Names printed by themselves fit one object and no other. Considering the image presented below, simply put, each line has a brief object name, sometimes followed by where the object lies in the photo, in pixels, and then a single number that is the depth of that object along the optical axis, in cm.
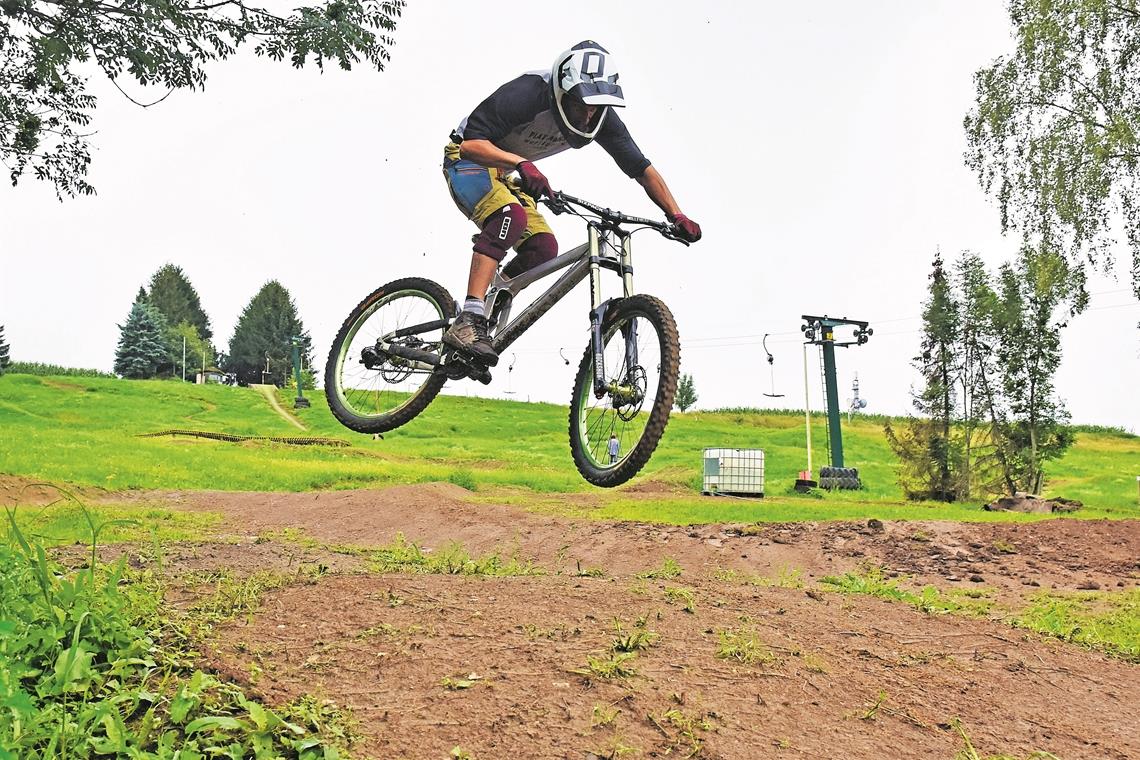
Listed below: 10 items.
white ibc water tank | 2253
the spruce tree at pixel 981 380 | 2798
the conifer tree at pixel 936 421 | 2769
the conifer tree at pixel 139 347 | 6381
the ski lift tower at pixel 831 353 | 2091
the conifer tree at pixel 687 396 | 4589
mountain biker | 426
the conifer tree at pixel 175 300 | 8525
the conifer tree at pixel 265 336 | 4697
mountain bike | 441
